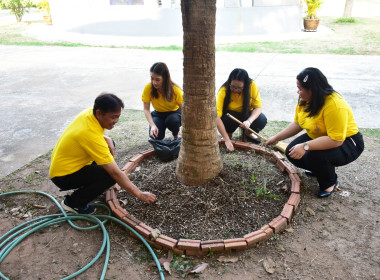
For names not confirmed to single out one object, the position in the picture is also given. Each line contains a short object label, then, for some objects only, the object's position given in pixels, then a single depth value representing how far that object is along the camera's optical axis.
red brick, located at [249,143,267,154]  3.64
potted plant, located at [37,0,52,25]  16.11
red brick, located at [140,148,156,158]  3.65
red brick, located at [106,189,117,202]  2.91
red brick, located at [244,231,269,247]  2.42
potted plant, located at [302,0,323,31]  12.43
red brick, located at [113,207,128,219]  2.68
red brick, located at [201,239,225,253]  2.36
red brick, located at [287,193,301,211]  2.78
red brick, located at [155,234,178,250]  2.40
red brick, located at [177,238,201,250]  2.36
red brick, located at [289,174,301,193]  2.94
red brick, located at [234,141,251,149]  3.73
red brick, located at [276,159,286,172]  3.33
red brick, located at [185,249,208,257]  2.38
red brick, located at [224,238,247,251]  2.38
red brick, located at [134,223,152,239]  2.50
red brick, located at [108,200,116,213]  2.77
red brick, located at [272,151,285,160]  3.47
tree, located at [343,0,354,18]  15.79
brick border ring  2.38
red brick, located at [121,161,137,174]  3.35
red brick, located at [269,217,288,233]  2.54
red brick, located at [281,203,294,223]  2.65
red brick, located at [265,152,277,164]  3.53
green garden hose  2.38
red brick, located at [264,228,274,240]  2.49
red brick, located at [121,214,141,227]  2.59
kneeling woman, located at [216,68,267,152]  3.41
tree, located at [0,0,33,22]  17.53
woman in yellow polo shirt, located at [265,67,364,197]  2.66
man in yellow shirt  2.43
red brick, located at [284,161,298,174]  3.20
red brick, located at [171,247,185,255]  2.40
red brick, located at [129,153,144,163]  3.52
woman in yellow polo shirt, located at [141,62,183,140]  3.45
